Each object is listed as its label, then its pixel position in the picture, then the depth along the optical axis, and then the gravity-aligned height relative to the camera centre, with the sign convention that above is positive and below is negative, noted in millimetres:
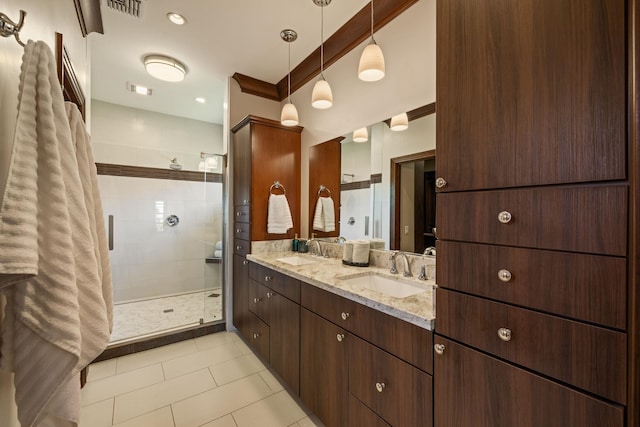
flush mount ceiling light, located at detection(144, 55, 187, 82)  2453 +1382
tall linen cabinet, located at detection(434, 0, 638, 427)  611 +1
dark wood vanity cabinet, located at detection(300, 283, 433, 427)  1004 -676
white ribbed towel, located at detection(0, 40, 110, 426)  540 -104
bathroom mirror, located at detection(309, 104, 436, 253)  1616 +209
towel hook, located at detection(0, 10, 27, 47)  595 +430
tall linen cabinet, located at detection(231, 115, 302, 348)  2484 +301
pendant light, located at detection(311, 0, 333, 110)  1857 +840
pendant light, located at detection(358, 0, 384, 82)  1507 +872
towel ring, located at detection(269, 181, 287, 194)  2580 +278
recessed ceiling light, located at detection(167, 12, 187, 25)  1939 +1449
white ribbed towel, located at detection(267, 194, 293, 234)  2531 -4
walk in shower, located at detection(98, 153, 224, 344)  3152 -372
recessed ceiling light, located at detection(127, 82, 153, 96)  3038 +1455
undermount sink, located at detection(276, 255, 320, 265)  2218 -392
